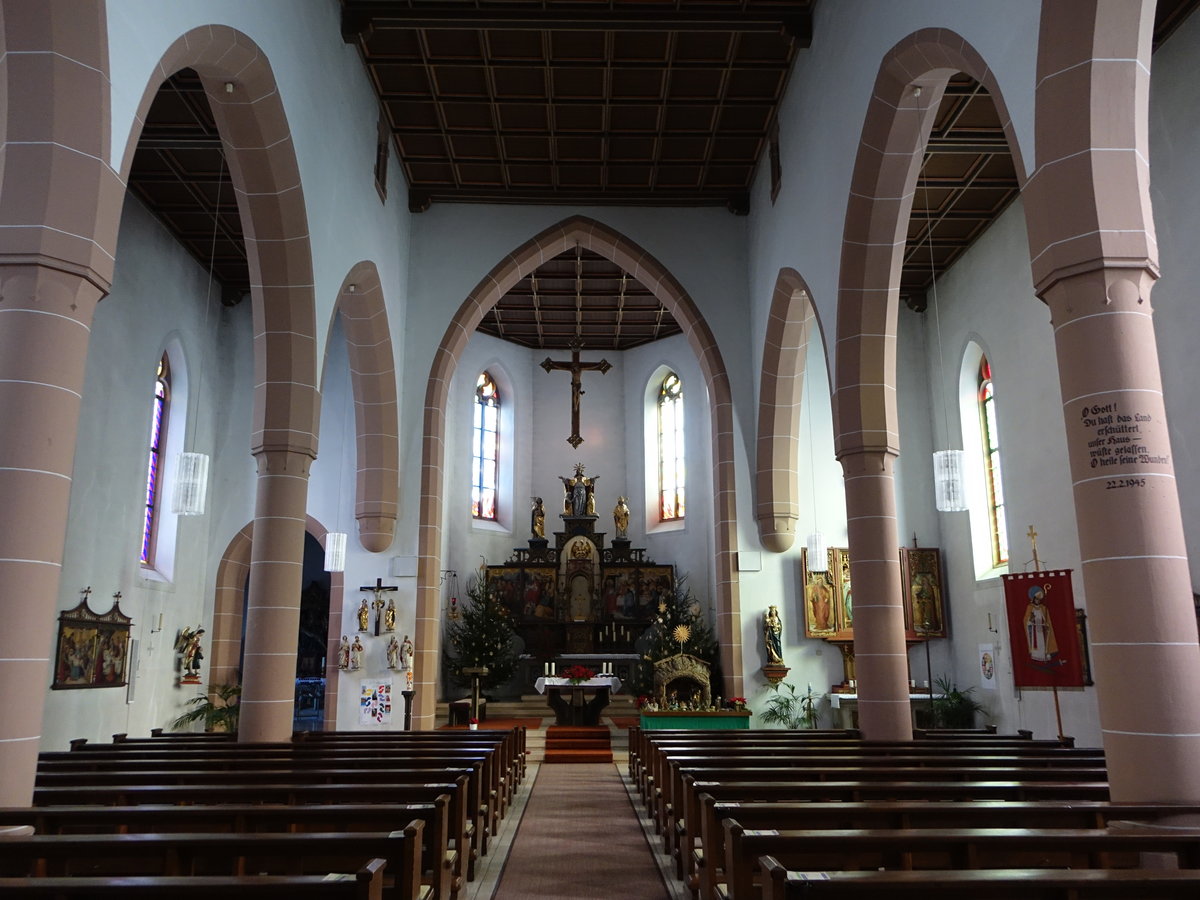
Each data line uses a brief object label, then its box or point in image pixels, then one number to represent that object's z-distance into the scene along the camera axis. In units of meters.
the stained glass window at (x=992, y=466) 14.84
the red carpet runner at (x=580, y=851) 6.10
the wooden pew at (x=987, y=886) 2.78
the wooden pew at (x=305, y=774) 5.80
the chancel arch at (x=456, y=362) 14.91
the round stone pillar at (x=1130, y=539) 4.77
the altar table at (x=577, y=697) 15.37
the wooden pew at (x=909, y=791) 5.05
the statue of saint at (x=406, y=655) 14.63
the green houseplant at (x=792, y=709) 14.80
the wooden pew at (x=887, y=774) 5.91
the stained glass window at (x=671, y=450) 22.30
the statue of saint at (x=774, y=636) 15.02
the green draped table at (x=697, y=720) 13.76
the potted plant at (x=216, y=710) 14.87
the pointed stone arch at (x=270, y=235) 8.63
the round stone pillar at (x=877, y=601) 9.40
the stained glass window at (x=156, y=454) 14.70
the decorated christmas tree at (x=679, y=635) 16.48
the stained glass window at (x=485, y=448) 22.27
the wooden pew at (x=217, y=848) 3.35
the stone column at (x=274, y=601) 9.36
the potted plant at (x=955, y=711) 14.88
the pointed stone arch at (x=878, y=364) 9.11
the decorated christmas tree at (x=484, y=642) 18.52
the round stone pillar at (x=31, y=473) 4.80
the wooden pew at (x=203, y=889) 2.75
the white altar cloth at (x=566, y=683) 15.27
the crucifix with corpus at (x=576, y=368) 18.48
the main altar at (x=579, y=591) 20.14
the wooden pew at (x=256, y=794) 5.03
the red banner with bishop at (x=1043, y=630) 9.60
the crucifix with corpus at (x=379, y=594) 14.72
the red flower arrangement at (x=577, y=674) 15.47
